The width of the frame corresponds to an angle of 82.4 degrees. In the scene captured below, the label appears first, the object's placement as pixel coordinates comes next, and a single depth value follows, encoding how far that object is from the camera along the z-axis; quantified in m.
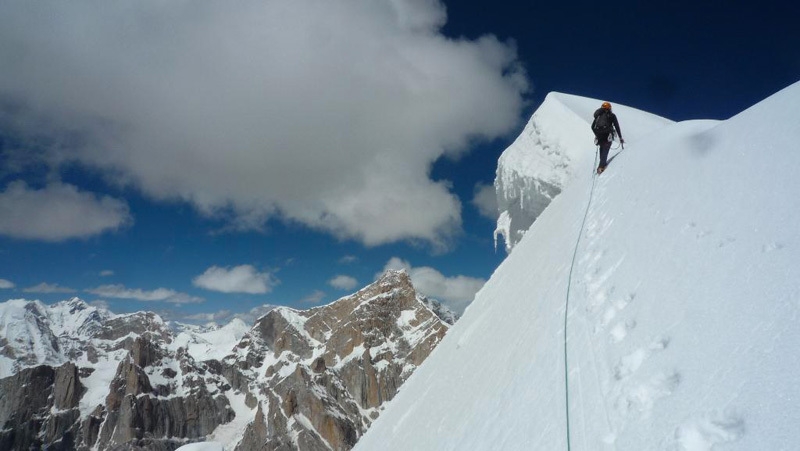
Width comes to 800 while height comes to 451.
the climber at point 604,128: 12.41
